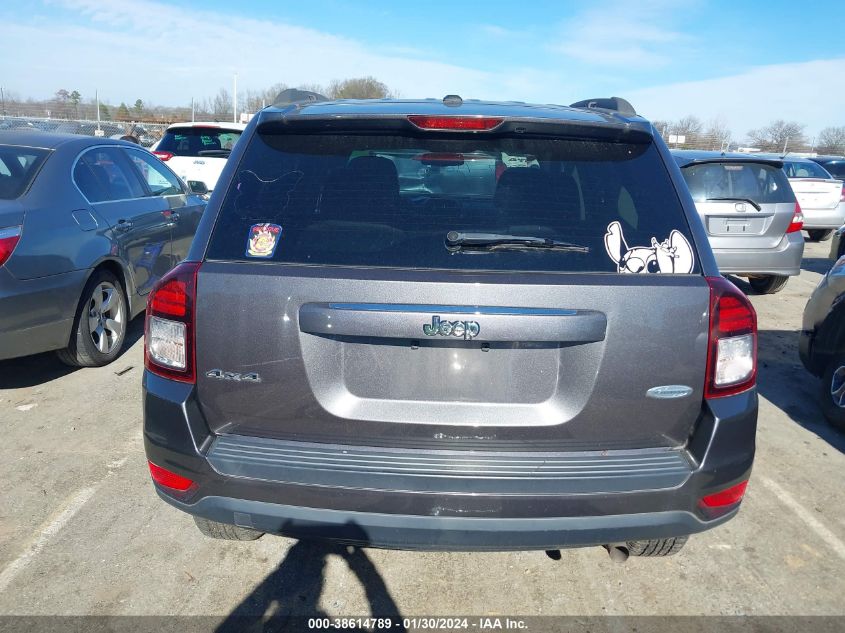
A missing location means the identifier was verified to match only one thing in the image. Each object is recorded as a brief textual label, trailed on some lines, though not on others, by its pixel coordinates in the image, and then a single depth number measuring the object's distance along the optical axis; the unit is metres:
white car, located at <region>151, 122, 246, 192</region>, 10.92
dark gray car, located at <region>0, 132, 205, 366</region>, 4.00
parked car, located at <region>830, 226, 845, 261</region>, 8.54
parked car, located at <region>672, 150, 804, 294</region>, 7.12
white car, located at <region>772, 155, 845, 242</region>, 12.88
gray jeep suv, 1.97
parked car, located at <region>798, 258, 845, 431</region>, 4.33
